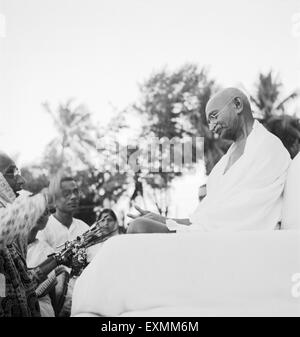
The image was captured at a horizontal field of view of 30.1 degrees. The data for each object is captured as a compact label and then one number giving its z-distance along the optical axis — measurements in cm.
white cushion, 212
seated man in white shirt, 408
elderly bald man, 250
